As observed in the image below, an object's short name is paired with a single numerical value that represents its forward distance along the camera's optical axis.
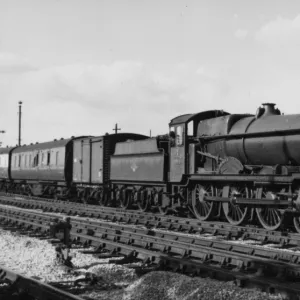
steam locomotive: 13.12
